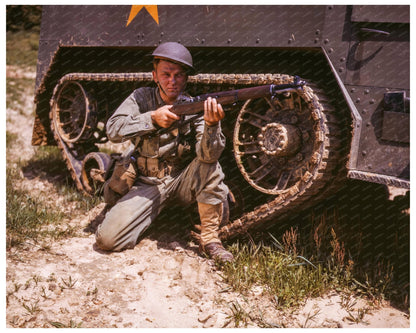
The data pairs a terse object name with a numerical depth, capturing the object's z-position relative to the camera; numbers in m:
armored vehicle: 3.12
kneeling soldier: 3.64
